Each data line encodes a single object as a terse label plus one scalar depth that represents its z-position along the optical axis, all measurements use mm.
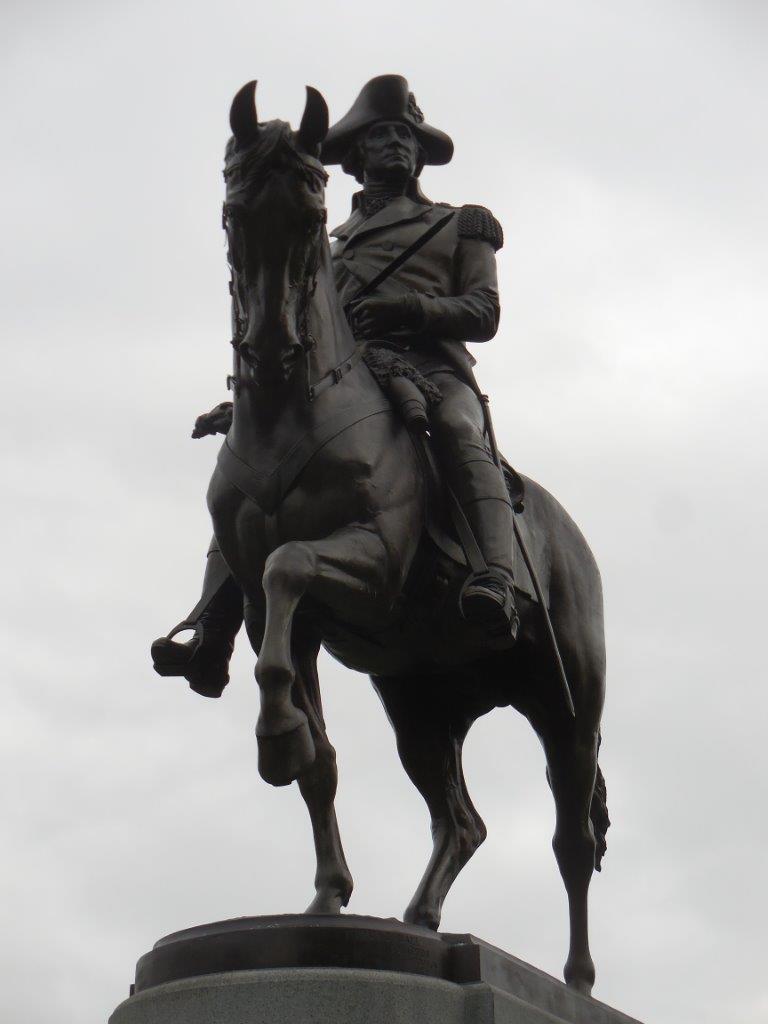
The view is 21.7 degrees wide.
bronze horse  10141
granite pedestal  9203
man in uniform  11141
